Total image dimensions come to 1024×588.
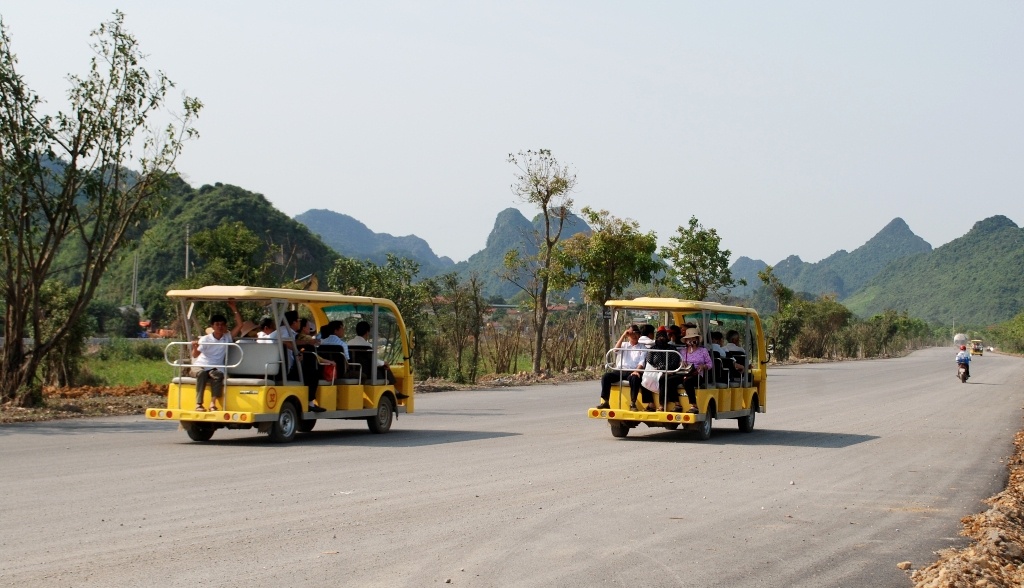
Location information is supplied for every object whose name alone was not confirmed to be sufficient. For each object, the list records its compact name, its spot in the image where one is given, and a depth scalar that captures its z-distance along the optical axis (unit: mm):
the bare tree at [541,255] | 41906
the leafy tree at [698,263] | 53531
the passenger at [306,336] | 17328
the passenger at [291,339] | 16766
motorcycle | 48406
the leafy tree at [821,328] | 86500
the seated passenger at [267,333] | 16531
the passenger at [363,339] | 18500
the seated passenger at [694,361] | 18094
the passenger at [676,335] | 18891
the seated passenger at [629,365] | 18109
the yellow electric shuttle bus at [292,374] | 16203
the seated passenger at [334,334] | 17870
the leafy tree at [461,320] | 39500
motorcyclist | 48472
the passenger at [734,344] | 20188
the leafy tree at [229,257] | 31281
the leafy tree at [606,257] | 44656
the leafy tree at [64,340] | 28375
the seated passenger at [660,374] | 17953
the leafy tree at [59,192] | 21844
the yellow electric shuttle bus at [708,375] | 18109
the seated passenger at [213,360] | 16250
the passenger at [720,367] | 19344
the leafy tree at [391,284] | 35875
